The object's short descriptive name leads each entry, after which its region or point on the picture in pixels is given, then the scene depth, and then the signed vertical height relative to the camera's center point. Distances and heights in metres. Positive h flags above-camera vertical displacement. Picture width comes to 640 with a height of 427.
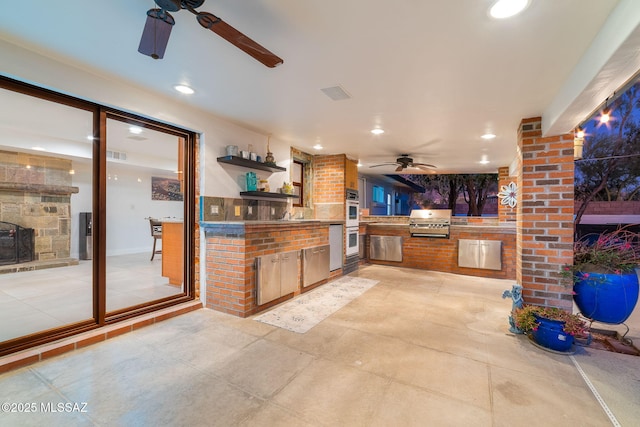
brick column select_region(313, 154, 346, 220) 5.35 +0.52
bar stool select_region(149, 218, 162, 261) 5.22 -0.30
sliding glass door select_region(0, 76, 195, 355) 2.59 -0.15
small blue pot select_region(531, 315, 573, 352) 2.34 -1.08
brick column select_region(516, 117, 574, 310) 2.86 -0.04
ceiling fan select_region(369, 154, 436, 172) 5.52 +1.04
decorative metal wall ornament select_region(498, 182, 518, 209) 6.76 +0.43
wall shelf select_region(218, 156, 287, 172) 3.56 +0.70
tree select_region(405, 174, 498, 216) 9.91 +0.88
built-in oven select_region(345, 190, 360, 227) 5.43 +0.07
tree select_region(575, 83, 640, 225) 6.92 +1.32
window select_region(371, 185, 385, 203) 10.70 +0.73
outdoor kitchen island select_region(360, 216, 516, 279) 5.11 -0.63
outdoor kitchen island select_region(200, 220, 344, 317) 3.08 -0.56
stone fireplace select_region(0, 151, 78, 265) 3.86 +0.22
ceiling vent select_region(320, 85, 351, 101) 2.64 +1.20
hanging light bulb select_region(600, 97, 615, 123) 2.57 +0.97
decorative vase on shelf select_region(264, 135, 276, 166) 4.13 +0.81
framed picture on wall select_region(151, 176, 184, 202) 6.89 +0.63
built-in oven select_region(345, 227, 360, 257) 5.41 -0.59
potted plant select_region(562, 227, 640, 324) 2.46 -0.61
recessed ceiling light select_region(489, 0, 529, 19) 1.47 +1.14
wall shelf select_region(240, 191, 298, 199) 3.97 +0.28
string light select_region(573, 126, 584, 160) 3.11 +0.82
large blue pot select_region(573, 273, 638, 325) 2.44 -0.77
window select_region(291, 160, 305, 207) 5.35 +0.63
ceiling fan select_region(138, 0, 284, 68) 1.34 +0.97
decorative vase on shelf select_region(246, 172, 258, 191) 3.96 +0.46
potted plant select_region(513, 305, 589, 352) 2.34 -1.01
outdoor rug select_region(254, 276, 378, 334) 2.93 -1.18
